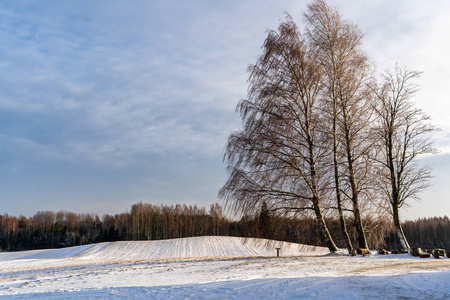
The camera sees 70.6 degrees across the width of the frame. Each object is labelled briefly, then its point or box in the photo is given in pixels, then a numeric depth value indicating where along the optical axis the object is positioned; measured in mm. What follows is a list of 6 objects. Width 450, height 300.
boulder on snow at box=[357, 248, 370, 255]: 15336
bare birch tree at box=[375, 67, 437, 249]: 19859
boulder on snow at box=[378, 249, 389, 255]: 15984
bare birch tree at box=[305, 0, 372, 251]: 16828
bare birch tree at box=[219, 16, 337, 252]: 15922
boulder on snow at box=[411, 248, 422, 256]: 15166
